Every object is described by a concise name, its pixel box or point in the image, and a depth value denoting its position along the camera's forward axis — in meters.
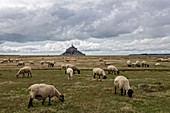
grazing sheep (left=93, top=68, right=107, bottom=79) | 28.91
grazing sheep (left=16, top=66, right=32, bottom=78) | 32.00
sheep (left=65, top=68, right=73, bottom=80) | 28.43
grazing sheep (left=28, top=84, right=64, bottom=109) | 12.85
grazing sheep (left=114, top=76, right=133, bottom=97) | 16.60
